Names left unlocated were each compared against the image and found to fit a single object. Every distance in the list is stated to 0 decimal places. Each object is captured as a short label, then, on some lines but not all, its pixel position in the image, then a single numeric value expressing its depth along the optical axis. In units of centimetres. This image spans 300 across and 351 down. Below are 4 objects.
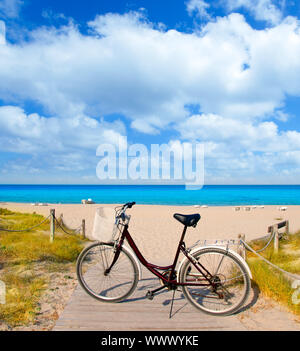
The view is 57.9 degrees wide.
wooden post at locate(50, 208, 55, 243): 798
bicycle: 369
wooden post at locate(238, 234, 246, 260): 523
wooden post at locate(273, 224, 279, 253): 686
